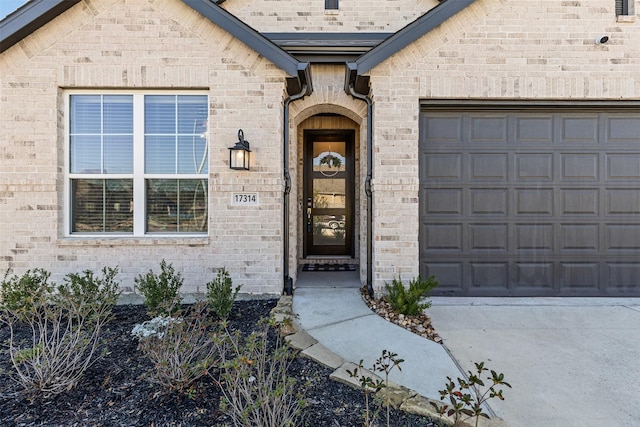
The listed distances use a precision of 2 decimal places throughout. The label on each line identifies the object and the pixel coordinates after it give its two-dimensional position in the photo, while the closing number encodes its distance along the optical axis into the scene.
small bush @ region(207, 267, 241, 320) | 3.83
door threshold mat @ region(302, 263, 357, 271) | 6.29
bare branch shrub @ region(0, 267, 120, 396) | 2.40
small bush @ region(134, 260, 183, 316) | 3.93
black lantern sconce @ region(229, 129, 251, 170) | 4.46
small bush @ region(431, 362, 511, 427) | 1.71
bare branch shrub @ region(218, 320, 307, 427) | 1.91
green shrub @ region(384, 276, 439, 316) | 4.00
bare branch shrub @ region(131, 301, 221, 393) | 2.38
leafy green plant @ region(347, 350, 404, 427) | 1.97
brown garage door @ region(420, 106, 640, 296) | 4.90
